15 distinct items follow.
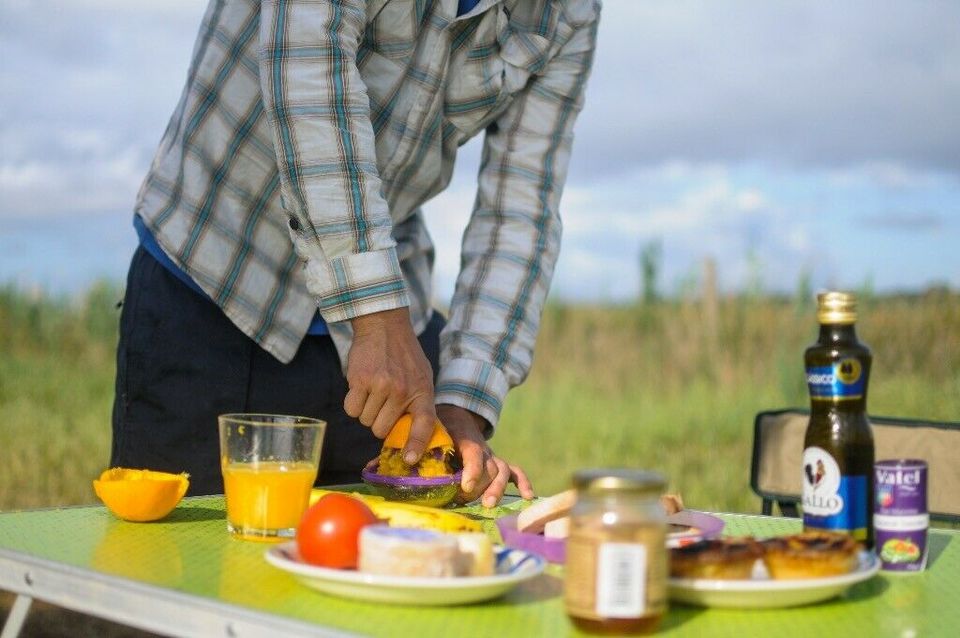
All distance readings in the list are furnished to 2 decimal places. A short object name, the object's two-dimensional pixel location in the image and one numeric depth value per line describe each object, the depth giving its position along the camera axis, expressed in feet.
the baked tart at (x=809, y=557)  4.20
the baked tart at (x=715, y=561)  4.14
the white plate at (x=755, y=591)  4.04
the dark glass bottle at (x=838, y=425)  4.53
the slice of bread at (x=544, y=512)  5.08
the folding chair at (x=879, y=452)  8.79
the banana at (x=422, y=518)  4.72
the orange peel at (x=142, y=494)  5.60
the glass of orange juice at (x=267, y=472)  5.27
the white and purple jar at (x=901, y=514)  4.74
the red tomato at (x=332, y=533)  4.25
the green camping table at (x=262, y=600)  3.87
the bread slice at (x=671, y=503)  5.68
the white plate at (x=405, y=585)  3.92
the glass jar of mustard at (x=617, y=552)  3.54
